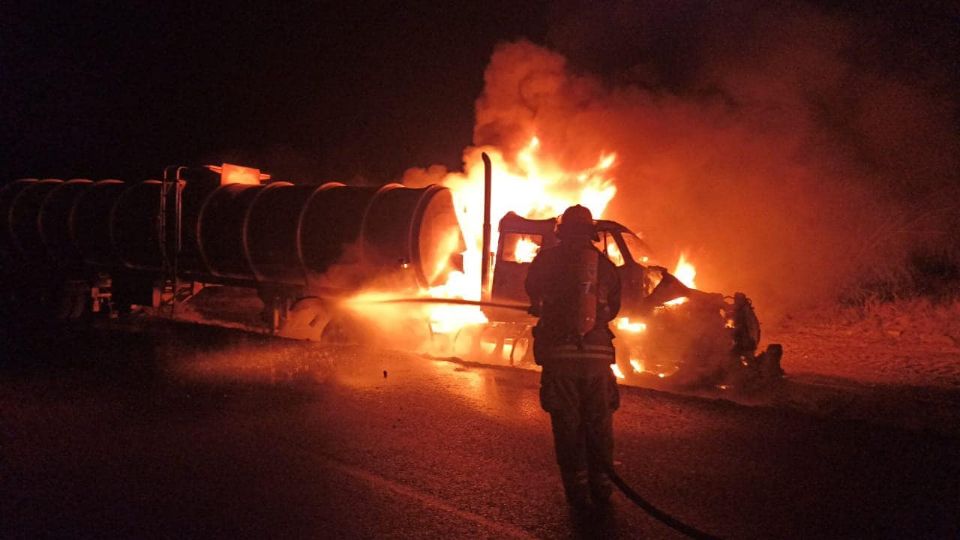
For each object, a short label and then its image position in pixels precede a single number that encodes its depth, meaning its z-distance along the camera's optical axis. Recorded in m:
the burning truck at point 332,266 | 8.66
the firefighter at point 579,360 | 4.27
